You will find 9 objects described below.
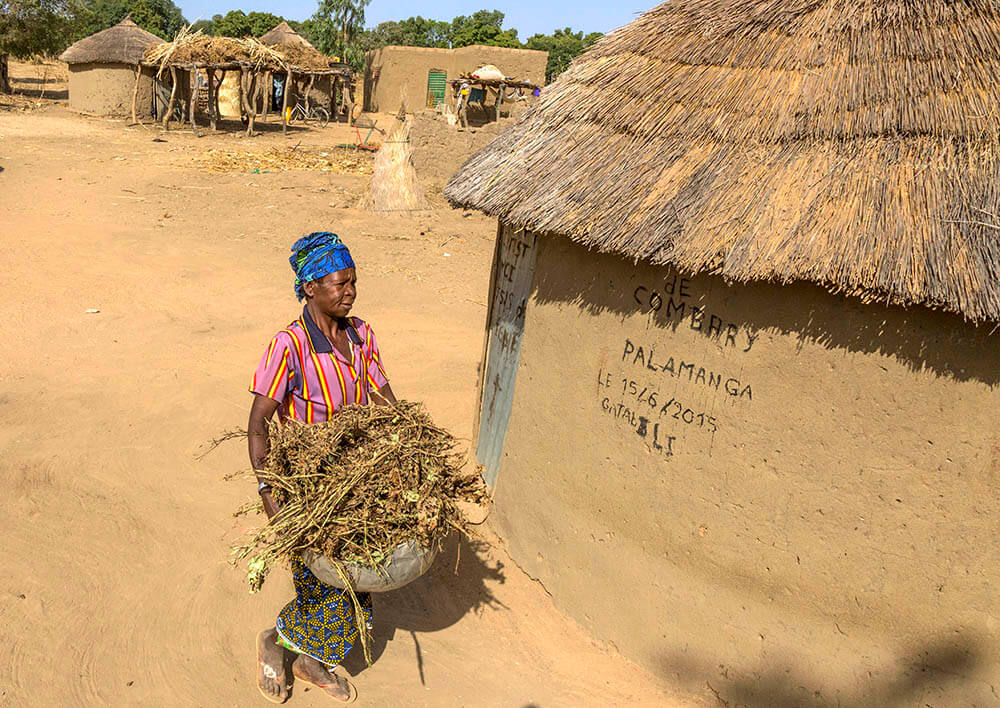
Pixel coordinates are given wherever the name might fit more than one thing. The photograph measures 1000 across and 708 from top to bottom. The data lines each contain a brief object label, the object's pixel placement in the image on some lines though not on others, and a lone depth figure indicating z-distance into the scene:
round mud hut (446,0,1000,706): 3.07
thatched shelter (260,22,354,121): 23.86
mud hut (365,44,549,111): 25.27
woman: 3.12
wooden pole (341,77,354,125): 25.55
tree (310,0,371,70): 33.66
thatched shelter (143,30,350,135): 20.72
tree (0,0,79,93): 23.42
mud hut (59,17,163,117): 21.80
